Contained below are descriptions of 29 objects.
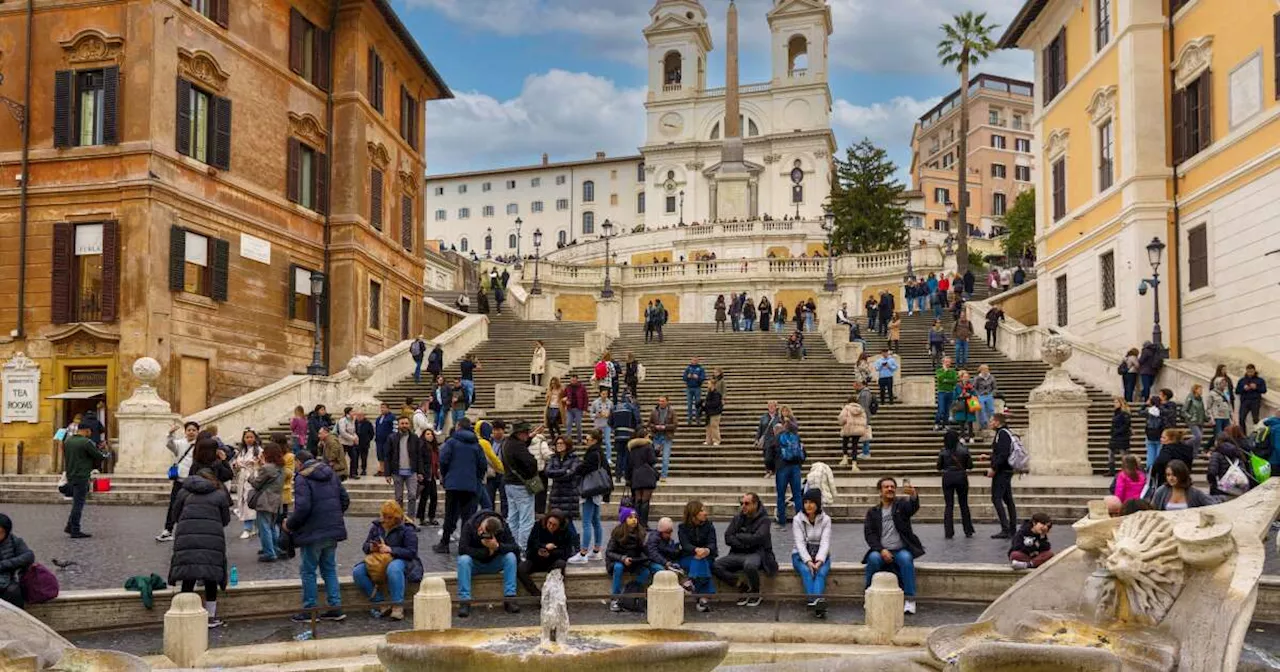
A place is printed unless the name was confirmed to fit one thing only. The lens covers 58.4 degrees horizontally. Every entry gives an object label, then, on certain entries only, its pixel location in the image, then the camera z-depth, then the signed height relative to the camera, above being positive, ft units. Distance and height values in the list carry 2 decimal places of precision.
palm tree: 172.86 +56.13
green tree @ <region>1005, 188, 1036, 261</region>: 209.39 +35.44
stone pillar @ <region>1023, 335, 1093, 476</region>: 62.23 -0.75
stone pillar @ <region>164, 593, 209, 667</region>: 28.68 -5.59
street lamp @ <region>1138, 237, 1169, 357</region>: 75.72 +9.05
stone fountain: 20.93 -4.61
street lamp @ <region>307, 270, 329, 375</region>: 85.40 +4.68
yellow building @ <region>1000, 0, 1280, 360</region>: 73.87 +18.41
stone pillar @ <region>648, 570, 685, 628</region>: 32.86 -5.54
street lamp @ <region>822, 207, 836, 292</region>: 137.35 +21.01
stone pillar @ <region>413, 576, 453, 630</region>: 31.45 -5.47
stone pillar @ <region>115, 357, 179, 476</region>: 68.54 -1.56
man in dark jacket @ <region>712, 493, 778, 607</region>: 36.55 -4.47
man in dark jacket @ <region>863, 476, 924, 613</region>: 35.32 -3.94
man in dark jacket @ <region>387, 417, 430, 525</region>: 49.98 -2.27
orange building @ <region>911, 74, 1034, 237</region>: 328.49 +75.61
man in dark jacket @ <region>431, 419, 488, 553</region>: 42.11 -2.28
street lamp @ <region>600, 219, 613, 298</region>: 137.69 +15.38
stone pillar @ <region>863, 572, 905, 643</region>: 31.30 -5.42
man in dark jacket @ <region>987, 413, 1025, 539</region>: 45.32 -2.49
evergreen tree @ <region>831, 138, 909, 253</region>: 203.21 +36.41
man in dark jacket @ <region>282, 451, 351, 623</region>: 33.35 -3.40
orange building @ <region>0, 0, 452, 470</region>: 80.28 +15.28
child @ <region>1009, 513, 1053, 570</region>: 36.40 -4.18
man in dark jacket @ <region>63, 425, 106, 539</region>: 46.60 -2.37
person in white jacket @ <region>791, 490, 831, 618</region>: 35.68 -4.20
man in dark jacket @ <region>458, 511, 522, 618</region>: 35.81 -4.47
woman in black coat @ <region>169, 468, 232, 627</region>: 31.48 -3.58
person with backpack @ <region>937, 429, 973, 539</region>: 45.42 -2.53
